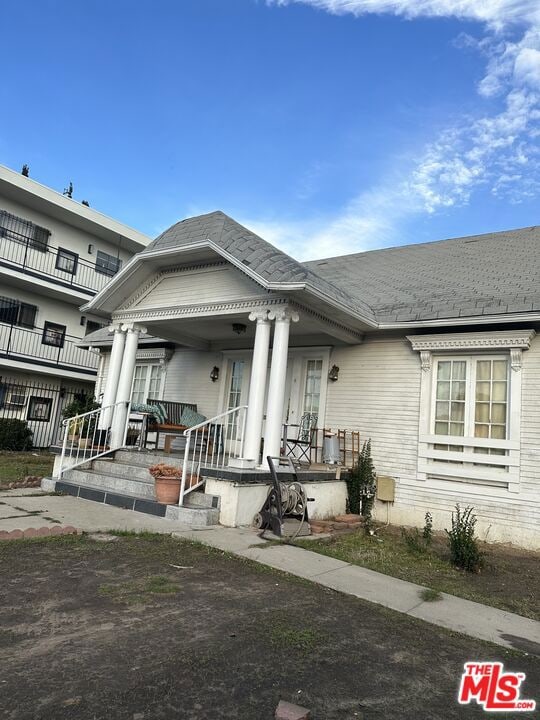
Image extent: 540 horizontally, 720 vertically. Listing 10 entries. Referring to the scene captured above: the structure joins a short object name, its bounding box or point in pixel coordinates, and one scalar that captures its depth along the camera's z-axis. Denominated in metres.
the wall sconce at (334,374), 9.66
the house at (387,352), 7.45
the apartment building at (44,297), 17.80
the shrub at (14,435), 16.20
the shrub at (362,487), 8.63
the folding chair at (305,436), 9.47
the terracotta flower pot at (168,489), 6.93
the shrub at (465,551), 5.67
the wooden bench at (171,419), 9.63
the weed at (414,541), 6.41
